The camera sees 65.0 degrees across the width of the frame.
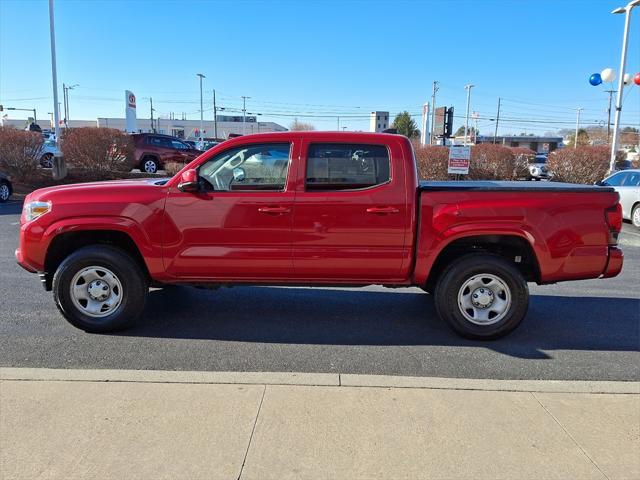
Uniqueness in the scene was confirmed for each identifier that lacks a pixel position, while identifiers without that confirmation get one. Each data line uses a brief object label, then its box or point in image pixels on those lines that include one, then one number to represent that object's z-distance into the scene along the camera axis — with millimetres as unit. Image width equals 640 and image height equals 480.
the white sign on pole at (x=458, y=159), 16266
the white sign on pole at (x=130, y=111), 32281
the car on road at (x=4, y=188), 14234
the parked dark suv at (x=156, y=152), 19469
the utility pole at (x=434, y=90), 63200
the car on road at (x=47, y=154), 19102
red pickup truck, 4438
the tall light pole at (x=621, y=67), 18094
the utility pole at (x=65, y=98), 83506
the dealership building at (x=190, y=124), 110250
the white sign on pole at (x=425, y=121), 29642
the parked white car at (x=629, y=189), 12531
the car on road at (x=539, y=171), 29281
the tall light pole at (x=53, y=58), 19078
